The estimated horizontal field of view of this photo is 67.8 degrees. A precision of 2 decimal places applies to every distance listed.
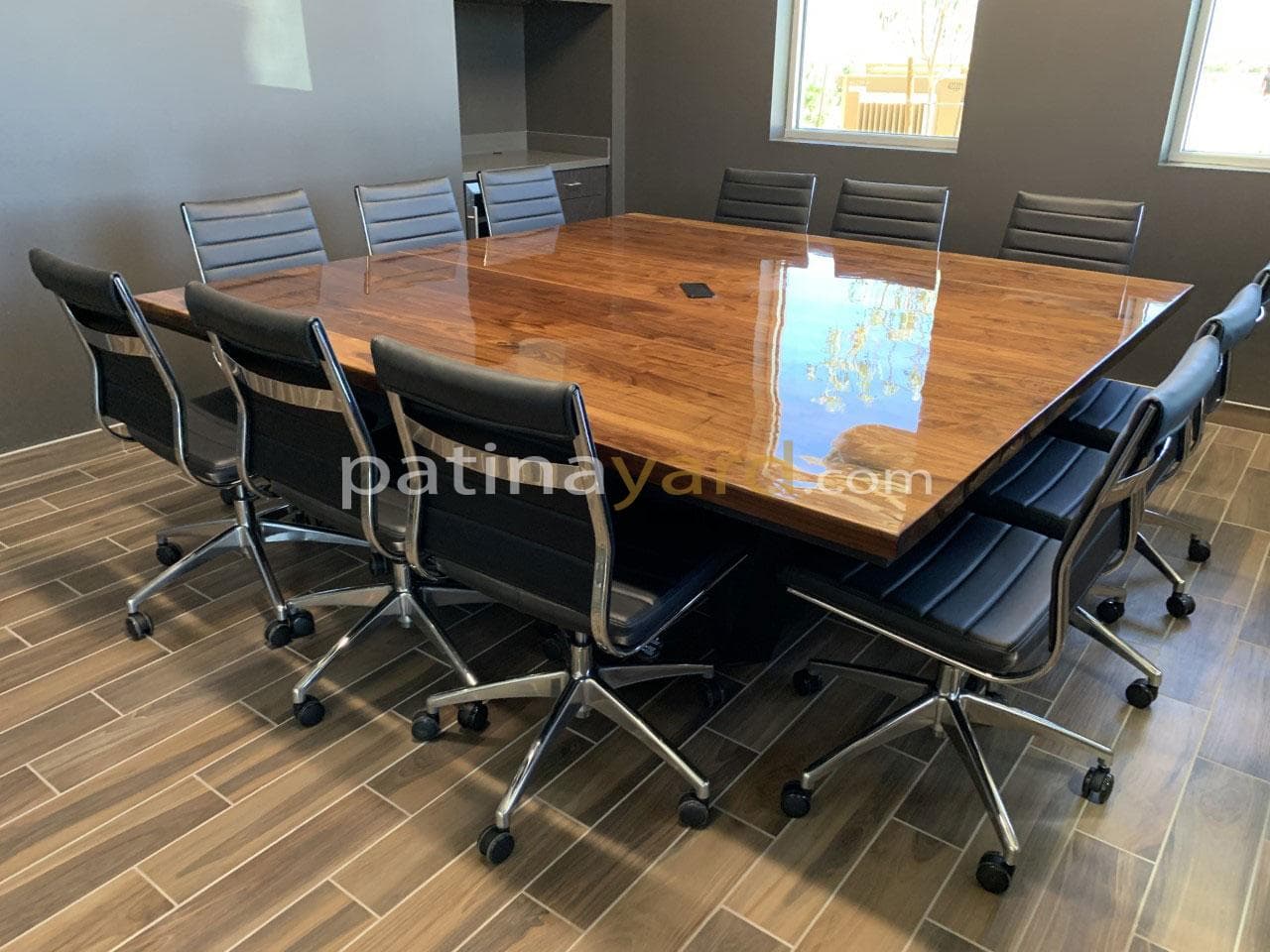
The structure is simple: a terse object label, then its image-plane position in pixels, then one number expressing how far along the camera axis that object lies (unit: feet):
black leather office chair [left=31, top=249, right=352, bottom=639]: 7.16
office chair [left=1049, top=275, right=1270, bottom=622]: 7.14
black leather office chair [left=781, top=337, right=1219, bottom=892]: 4.98
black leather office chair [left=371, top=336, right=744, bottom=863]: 4.91
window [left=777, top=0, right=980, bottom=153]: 15.14
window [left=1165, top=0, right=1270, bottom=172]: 12.57
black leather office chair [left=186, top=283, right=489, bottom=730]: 5.99
